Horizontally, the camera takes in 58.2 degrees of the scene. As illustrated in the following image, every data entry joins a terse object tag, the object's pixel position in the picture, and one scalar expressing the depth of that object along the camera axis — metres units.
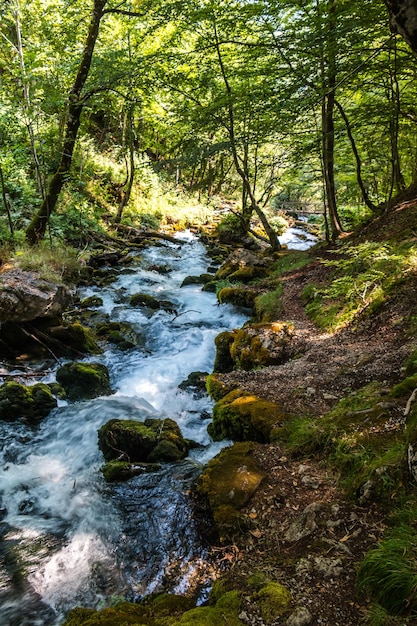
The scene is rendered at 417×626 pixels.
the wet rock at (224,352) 7.64
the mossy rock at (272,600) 2.15
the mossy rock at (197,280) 14.47
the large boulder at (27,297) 7.40
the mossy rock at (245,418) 4.34
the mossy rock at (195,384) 7.24
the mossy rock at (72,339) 8.40
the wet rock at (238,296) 11.27
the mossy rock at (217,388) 5.44
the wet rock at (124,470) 4.59
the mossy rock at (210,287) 13.42
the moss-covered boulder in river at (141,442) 4.96
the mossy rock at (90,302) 10.95
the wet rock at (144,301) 11.80
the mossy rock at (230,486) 3.09
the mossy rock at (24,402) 6.00
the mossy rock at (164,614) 2.24
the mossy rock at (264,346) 6.54
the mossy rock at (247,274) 13.51
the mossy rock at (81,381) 7.04
